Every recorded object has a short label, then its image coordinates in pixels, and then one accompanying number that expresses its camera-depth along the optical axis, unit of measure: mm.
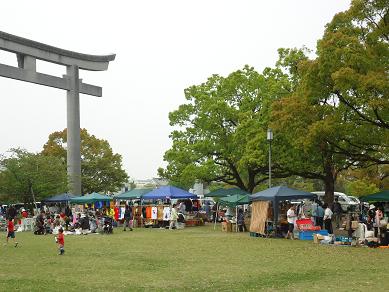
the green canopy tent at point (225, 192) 37062
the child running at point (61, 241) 17422
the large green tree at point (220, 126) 35656
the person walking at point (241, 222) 29453
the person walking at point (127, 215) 31167
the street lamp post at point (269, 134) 26983
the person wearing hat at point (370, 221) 21398
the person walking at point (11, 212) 28559
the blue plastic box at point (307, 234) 23025
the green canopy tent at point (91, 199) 33781
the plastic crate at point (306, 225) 23297
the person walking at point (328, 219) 23641
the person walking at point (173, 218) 31797
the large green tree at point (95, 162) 58844
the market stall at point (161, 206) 32844
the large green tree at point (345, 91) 20875
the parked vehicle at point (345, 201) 40656
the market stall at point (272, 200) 24281
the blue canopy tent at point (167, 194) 32878
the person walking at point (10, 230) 20922
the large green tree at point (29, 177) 37906
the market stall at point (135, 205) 35000
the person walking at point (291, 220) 23875
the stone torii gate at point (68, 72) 38250
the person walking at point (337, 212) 33412
